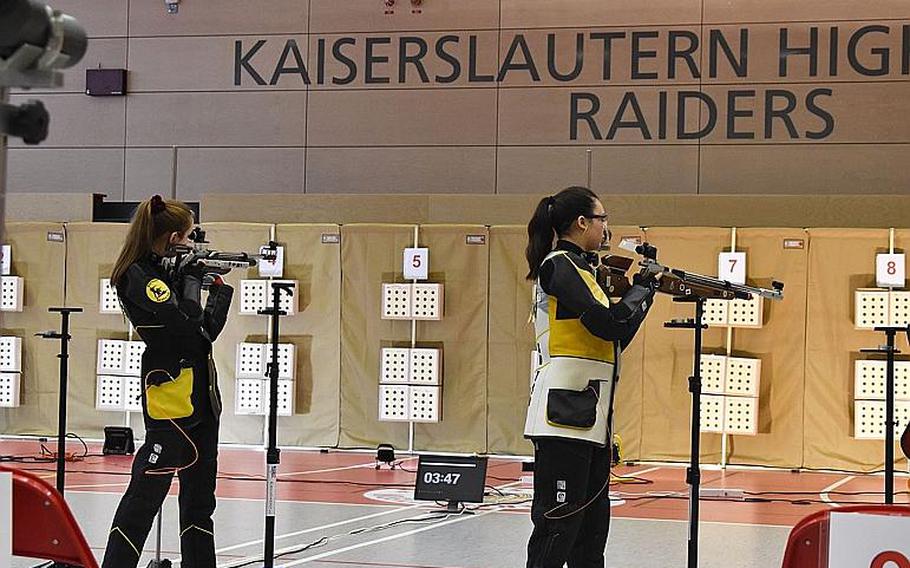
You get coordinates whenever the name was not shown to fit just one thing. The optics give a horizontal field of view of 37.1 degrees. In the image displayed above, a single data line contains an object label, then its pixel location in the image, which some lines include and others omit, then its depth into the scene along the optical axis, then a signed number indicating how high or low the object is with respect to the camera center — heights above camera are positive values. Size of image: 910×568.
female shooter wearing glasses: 4.54 -0.19
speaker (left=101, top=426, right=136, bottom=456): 12.11 -1.18
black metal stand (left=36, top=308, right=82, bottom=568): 6.57 -0.45
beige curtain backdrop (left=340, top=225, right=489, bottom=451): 12.33 -0.13
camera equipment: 1.95 +0.38
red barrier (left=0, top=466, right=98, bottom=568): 3.12 -0.51
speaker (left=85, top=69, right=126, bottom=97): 14.42 +2.41
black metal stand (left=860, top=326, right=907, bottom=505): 7.45 -0.48
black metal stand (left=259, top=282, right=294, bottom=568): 5.87 -0.64
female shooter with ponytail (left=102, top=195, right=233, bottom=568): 4.88 -0.27
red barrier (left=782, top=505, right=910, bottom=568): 3.05 -0.48
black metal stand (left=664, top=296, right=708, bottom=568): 5.72 -0.51
